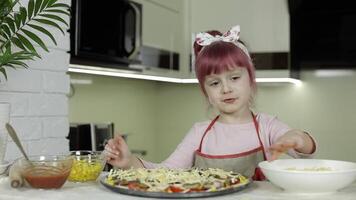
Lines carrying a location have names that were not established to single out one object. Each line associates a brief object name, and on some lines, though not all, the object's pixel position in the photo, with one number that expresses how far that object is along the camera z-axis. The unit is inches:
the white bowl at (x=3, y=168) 49.8
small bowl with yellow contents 42.3
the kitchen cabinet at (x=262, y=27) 115.5
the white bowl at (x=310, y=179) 33.8
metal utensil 40.4
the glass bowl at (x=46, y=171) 38.4
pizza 34.4
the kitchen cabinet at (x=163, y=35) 110.3
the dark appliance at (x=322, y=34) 108.6
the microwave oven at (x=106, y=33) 79.8
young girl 53.6
